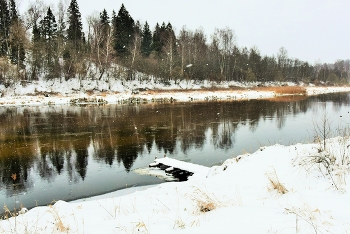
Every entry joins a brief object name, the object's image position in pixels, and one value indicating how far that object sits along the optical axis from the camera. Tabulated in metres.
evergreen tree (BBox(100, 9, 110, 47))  46.70
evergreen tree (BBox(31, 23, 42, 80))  41.69
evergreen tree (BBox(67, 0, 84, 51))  50.19
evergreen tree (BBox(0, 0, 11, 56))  42.94
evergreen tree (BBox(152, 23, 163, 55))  58.00
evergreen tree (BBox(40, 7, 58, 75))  43.69
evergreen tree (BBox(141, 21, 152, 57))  57.69
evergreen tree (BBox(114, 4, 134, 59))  52.47
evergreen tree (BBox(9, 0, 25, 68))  40.47
